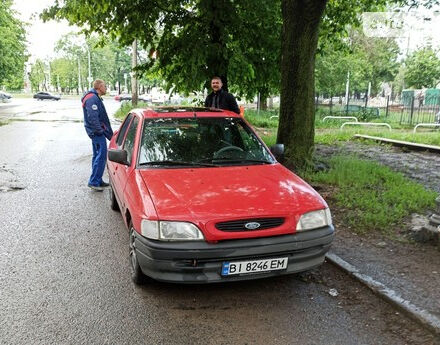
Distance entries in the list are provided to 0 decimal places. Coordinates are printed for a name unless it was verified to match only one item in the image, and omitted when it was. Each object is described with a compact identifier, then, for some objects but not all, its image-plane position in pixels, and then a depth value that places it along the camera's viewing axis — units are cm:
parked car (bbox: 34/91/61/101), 5941
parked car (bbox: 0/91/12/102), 4891
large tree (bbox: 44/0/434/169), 1004
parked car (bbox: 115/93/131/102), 5806
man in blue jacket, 737
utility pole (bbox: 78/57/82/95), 8250
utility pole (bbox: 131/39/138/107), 2712
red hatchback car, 333
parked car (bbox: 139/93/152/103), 4613
